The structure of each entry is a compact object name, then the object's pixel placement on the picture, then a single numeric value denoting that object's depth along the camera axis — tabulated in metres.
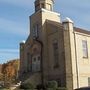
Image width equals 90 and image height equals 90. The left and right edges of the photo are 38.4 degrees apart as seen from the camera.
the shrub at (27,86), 16.25
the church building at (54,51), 17.51
